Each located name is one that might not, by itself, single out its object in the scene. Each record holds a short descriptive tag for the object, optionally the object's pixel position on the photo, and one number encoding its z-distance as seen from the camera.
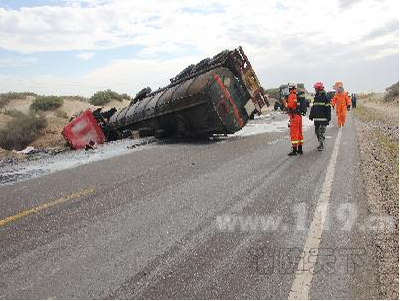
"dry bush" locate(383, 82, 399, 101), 60.71
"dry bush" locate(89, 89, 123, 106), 44.69
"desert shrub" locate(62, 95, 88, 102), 44.94
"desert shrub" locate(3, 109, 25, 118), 25.67
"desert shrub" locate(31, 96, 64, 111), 37.62
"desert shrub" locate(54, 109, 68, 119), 32.16
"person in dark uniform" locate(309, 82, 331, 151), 11.73
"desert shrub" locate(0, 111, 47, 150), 21.19
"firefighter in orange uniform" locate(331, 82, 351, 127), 19.42
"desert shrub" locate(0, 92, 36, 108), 41.72
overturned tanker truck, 14.78
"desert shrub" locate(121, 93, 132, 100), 49.70
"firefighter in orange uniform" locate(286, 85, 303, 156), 11.15
